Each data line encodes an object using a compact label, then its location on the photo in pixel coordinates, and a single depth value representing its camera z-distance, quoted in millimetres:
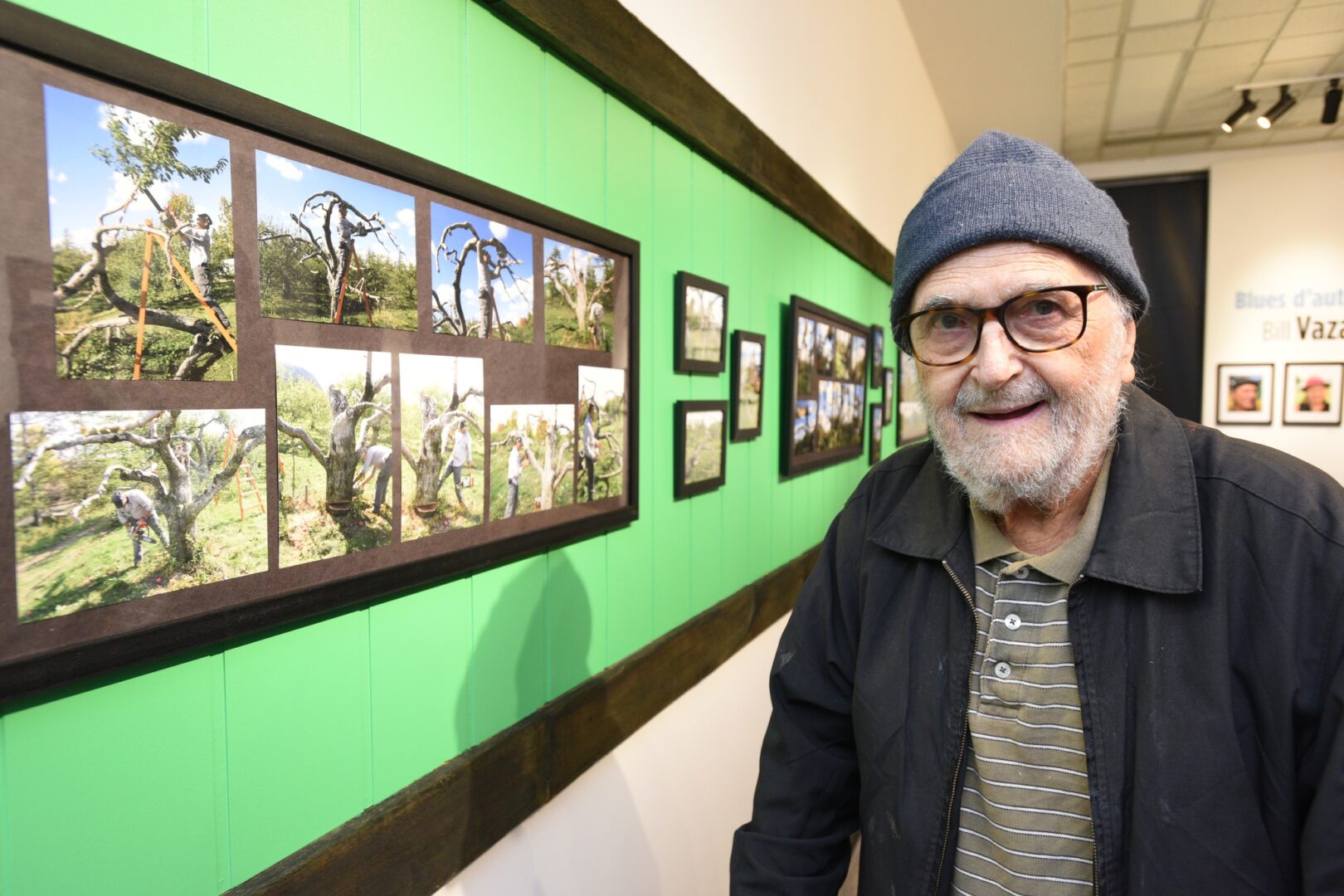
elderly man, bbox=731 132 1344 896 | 922
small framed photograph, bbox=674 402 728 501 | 2129
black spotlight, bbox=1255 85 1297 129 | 6641
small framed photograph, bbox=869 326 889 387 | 4680
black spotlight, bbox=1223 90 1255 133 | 6773
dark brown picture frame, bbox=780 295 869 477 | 3059
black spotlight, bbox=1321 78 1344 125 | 6449
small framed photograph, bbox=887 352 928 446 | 5801
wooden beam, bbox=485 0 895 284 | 1492
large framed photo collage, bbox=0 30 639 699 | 732
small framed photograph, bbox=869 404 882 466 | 4727
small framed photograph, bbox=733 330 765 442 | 2535
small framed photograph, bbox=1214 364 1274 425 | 8180
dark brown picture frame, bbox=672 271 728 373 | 2092
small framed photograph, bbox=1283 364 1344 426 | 7992
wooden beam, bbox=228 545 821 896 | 1102
